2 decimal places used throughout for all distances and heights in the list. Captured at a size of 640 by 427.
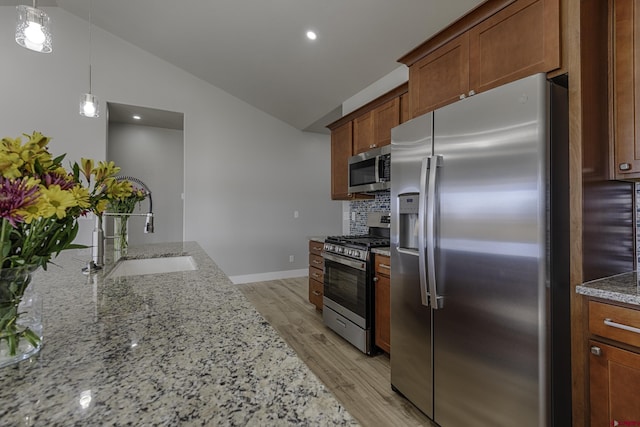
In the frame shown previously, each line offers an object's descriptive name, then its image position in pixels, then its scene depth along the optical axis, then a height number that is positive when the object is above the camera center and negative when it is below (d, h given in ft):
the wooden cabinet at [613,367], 3.69 -1.95
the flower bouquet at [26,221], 1.75 -0.05
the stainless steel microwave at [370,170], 9.26 +1.48
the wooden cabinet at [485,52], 4.71 +3.01
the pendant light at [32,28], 5.07 +3.23
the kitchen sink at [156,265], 6.39 -1.09
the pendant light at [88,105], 7.61 +2.81
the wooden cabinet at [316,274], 11.54 -2.31
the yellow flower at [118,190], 3.22 +0.28
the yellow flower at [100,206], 3.24 +0.10
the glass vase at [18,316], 1.92 -0.68
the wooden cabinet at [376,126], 9.25 +2.98
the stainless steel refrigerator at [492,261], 4.18 -0.74
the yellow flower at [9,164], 1.80 +0.31
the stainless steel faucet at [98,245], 5.18 -0.52
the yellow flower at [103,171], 3.17 +0.47
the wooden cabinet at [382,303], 7.91 -2.38
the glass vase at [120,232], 7.05 -0.40
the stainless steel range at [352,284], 8.46 -2.14
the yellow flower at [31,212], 1.72 +0.02
